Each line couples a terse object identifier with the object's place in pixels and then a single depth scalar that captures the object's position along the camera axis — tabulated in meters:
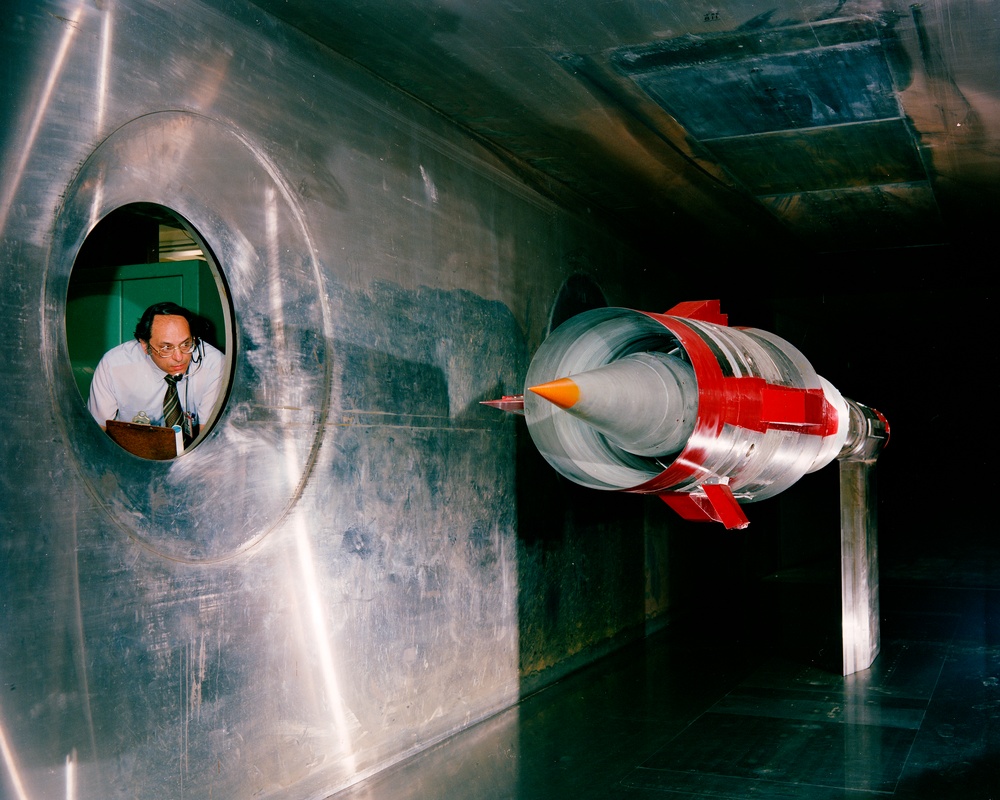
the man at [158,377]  3.56
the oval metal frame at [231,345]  2.69
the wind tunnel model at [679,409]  3.26
